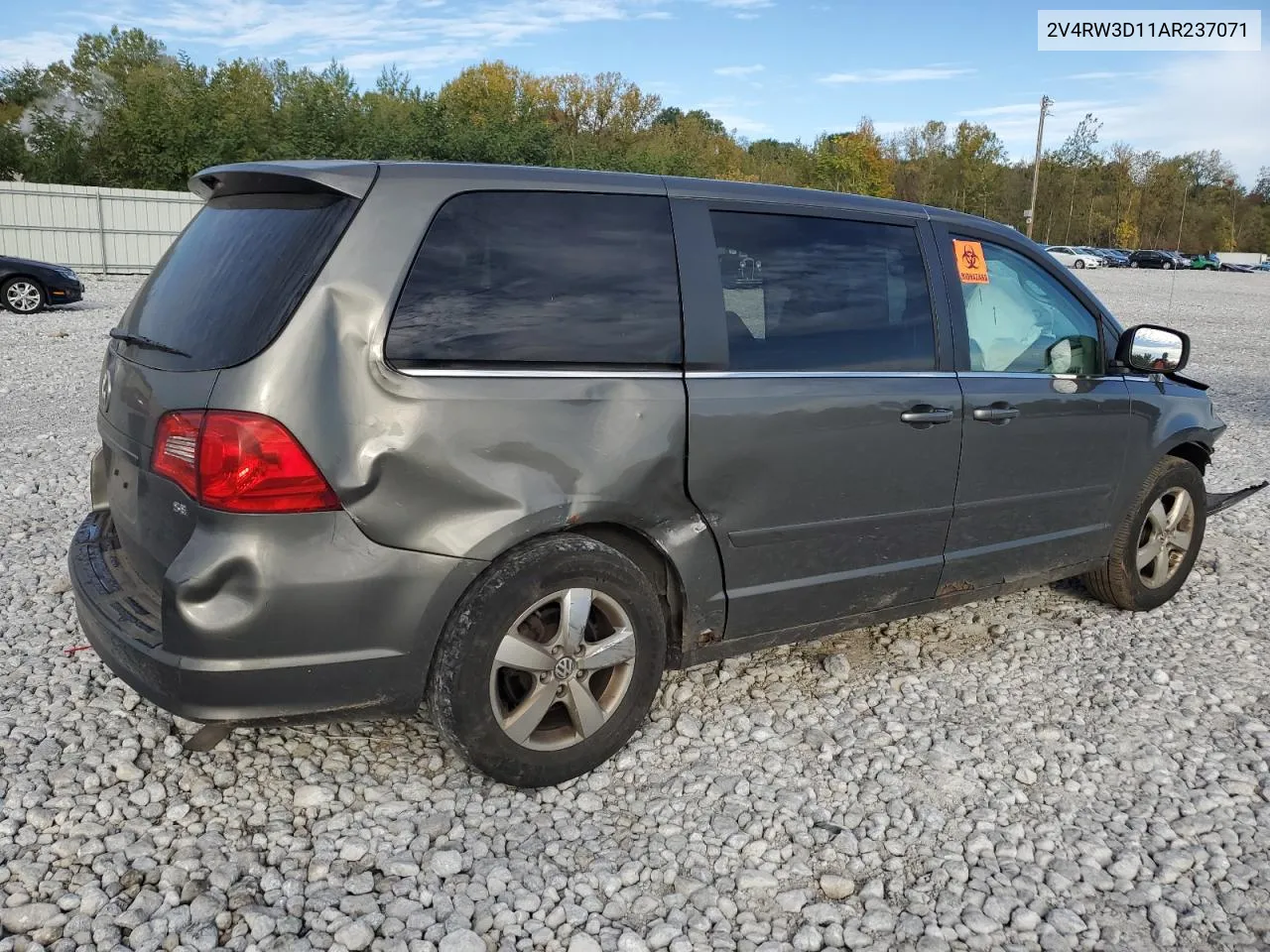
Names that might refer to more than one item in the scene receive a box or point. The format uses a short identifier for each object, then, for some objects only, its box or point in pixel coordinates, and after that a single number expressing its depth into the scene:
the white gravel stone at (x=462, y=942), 2.50
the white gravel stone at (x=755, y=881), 2.79
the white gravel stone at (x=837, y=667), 4.15
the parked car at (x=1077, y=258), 59.56
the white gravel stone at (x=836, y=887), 2.77
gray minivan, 2.71
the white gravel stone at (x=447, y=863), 2.80
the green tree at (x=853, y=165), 69.12
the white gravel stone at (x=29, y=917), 2.49
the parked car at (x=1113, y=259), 66.75
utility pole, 74.44
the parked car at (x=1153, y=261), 66.19
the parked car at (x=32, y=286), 17.25
